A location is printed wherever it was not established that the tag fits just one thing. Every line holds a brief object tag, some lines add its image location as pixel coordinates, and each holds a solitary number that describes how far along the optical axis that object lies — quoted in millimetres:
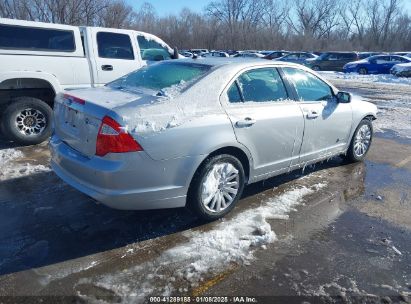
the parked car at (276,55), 35456
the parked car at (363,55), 35000
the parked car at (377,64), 28594
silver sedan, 3441
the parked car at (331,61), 31453
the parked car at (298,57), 32213
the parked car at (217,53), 36531
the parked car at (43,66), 6473
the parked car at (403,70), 26189
